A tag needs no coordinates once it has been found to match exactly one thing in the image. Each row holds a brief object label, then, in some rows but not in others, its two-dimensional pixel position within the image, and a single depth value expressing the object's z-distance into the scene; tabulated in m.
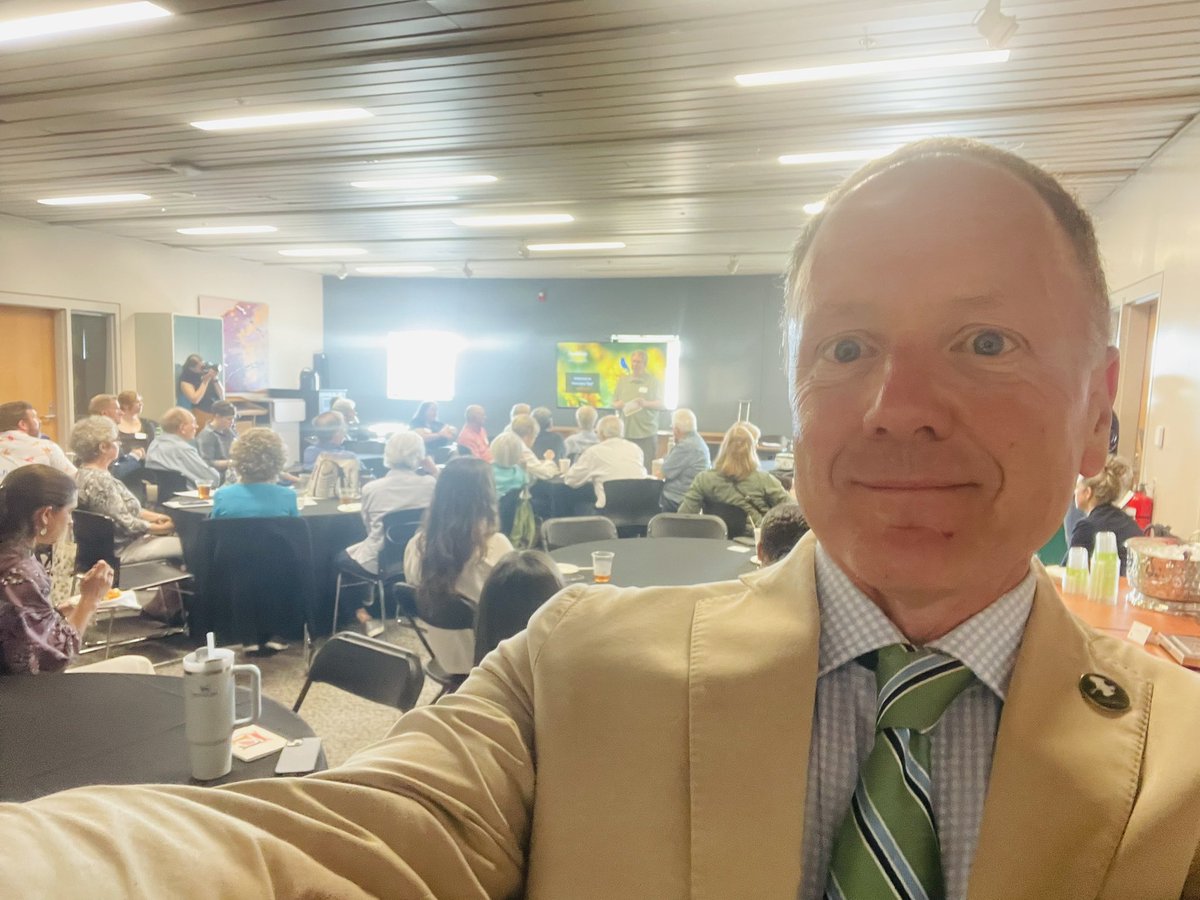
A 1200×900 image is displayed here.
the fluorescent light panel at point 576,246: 9.14
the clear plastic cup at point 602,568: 3.05
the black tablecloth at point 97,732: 1.63
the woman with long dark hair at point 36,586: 2.26
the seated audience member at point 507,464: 5.50
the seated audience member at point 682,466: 5.85
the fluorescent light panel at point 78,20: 3.24
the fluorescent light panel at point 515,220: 7.57
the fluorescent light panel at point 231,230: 8.52
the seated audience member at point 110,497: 4.52
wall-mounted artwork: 10.74
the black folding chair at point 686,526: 4.39
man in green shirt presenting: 10.02
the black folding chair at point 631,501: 5.56
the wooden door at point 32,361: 8.00
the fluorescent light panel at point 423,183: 6.14
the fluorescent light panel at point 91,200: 6.99
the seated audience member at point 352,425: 8.99
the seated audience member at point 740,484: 4.60
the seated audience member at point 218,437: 7.12
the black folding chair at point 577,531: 4.35
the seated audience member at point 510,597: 2.57
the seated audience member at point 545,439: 7.55
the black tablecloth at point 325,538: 4.62
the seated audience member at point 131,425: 6.74
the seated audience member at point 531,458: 6.07
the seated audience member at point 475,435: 7.61
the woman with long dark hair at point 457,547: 3.23
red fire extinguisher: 4.43
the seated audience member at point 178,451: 5.97
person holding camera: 9.03
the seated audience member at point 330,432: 6.63
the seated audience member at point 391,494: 4.52
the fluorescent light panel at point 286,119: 4.59
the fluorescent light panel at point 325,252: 10.09
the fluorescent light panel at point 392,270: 11.73
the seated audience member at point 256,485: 4.21
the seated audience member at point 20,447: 4.60
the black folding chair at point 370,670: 2.27
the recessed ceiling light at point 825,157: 5.12
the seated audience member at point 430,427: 8.26
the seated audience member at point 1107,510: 3.49
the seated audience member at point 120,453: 5.71
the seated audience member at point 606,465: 5.89
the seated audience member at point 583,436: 7.40
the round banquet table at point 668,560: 3.16
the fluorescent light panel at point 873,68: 3.58
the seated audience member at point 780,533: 2.65
